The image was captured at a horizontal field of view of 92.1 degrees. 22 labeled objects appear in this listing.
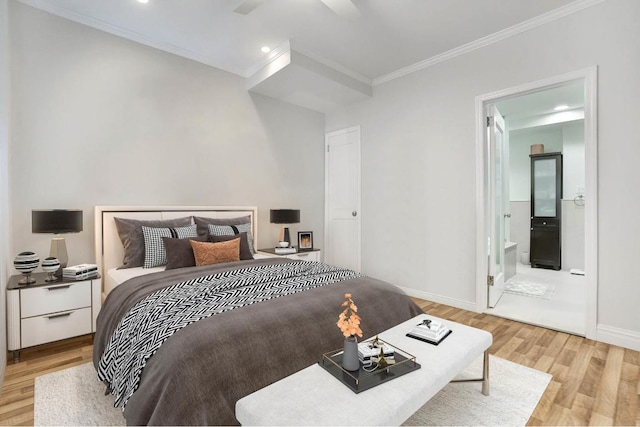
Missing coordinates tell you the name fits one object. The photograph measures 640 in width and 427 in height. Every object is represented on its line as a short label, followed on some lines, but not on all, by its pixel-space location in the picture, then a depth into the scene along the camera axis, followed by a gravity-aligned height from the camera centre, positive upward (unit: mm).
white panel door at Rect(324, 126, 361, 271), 4578 +167
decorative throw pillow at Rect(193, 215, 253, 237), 3159 -136
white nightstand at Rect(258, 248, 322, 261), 3845 -580
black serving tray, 1243 -703
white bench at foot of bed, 1070 -717
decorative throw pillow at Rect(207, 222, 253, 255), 3135 -217
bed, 1260 -613
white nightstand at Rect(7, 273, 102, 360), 2260 -779
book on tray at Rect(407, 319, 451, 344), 1645 -679
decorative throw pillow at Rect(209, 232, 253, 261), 3002 -330
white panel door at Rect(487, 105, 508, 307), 3350 +36
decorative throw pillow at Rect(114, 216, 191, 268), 2822 -282
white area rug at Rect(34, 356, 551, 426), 1659 -1128
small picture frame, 4366 -440
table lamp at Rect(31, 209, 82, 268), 2385 -116
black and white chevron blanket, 1447 -521
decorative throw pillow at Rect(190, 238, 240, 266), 2717 -390
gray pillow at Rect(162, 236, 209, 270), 2676 -384
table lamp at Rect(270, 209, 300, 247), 3992 -120
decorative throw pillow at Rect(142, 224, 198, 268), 2760 -323
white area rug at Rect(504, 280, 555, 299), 3996 -1112
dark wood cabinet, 5648 -34
